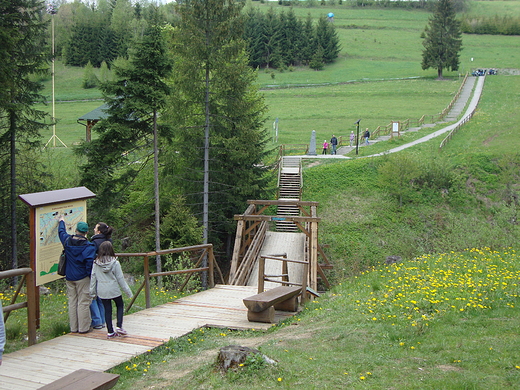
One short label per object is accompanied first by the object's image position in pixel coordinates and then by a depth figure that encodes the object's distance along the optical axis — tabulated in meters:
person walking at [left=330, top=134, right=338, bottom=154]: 36.84
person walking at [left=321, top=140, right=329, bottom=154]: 37.09
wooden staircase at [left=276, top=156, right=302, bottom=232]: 27.52
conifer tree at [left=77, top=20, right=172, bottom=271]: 19.00
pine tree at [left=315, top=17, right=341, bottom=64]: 86.81
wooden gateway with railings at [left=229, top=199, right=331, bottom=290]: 16.12
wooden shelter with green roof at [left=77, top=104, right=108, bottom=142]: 35.22
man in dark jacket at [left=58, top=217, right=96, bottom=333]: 7.76
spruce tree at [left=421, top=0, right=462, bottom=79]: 69.88
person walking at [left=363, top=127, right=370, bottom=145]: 40.03
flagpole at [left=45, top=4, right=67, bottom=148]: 36.08
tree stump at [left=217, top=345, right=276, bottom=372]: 5.77
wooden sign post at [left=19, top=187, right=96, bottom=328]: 7.64
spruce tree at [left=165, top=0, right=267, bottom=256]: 21.62
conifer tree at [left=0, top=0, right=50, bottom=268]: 17.88
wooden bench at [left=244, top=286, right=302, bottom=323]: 8.73
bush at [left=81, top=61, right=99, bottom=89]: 73.06
